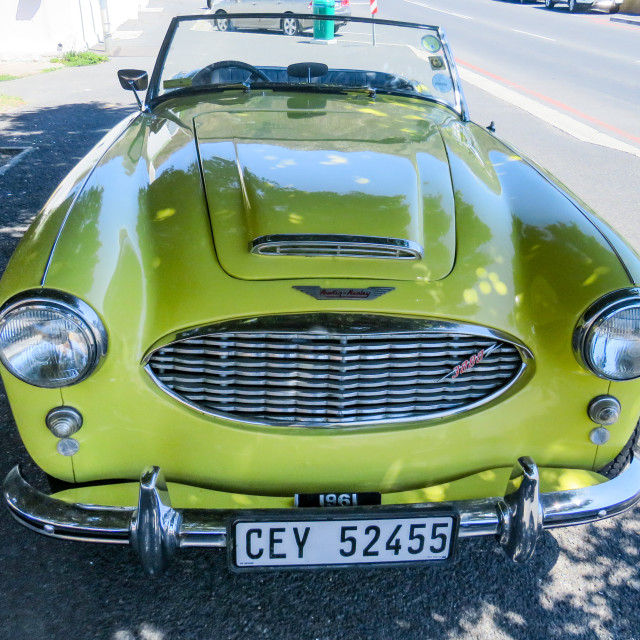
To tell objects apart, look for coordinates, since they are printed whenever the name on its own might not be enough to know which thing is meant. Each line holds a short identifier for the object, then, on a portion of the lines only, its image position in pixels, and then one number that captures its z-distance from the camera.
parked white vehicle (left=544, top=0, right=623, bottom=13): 23.59
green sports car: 1.83
